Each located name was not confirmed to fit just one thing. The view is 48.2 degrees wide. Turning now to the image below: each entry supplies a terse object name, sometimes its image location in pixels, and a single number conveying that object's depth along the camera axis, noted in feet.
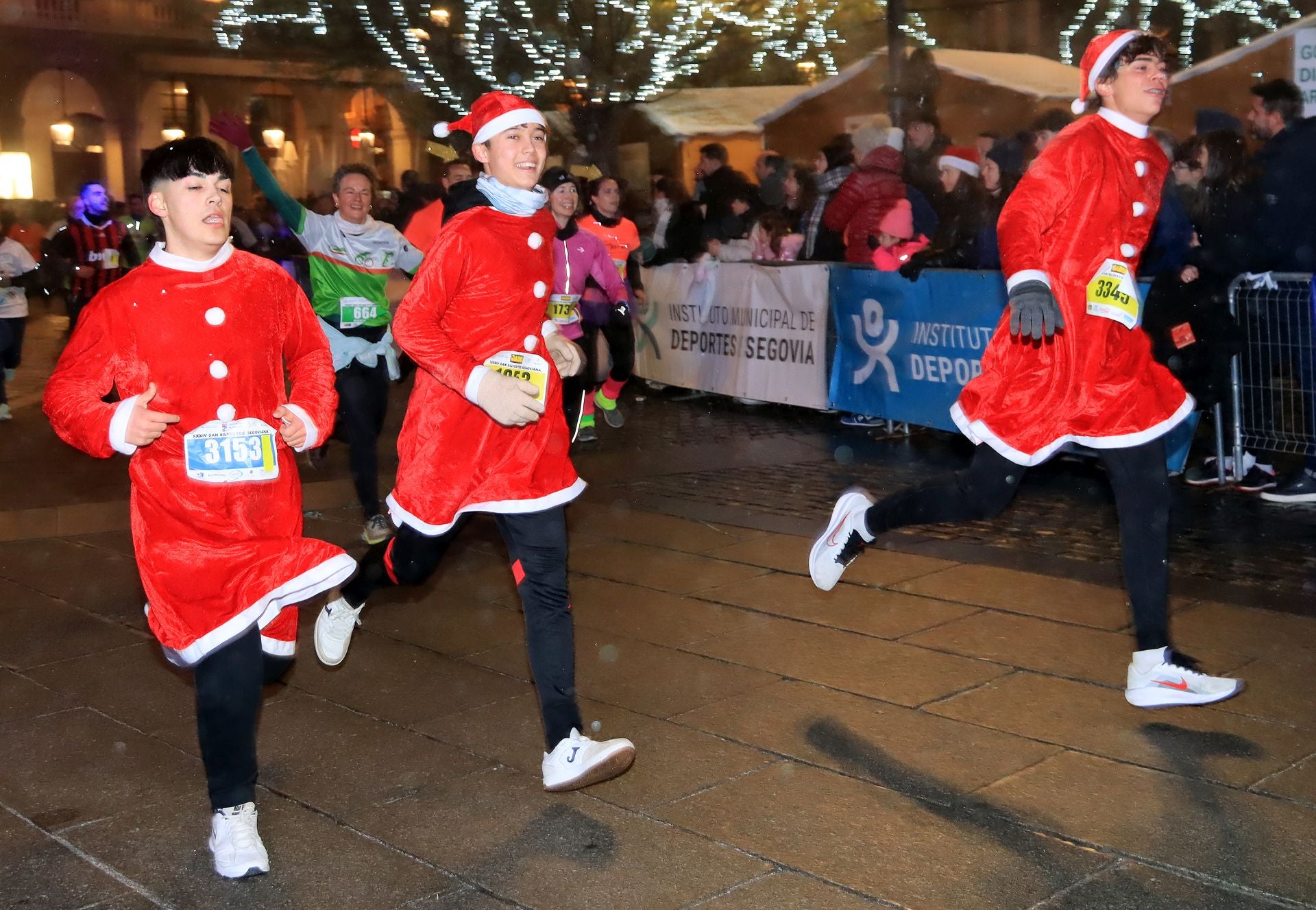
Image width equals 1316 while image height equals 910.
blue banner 32.24
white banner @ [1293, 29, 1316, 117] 32.27
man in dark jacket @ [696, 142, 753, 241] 45.47
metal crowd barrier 26.89
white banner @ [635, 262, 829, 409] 38.50
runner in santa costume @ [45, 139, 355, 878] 11.80
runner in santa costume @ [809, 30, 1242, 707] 14.98
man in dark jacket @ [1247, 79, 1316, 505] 26.35
